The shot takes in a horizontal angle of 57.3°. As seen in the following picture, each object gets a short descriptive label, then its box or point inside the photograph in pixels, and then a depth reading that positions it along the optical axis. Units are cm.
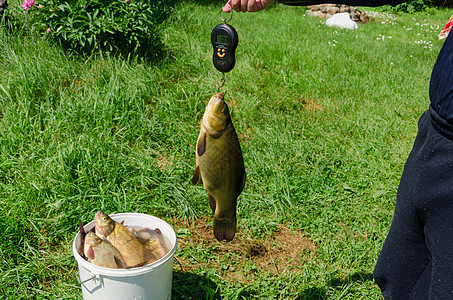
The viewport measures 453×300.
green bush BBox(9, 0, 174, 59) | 470
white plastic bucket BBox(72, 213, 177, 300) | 212
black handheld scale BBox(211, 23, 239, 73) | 199
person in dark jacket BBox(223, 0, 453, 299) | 127
